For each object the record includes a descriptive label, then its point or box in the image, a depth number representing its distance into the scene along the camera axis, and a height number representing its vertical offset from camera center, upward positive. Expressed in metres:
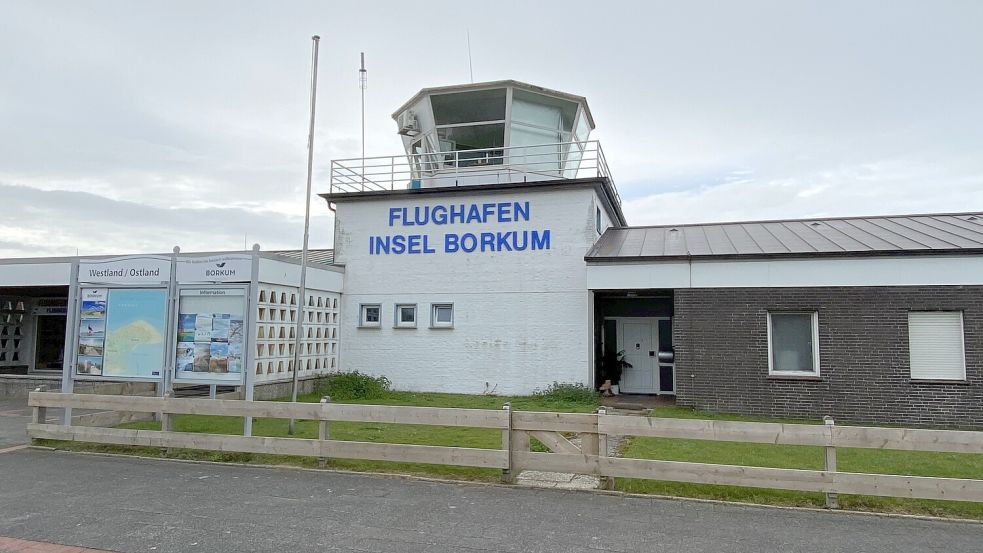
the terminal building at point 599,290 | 13.28 +1.26
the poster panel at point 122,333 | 10.91 +0.04
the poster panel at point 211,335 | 10.65 +0.01
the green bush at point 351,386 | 16.36 -1.26
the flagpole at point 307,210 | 11.45 +2.32
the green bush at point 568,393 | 15.62 -1.30
